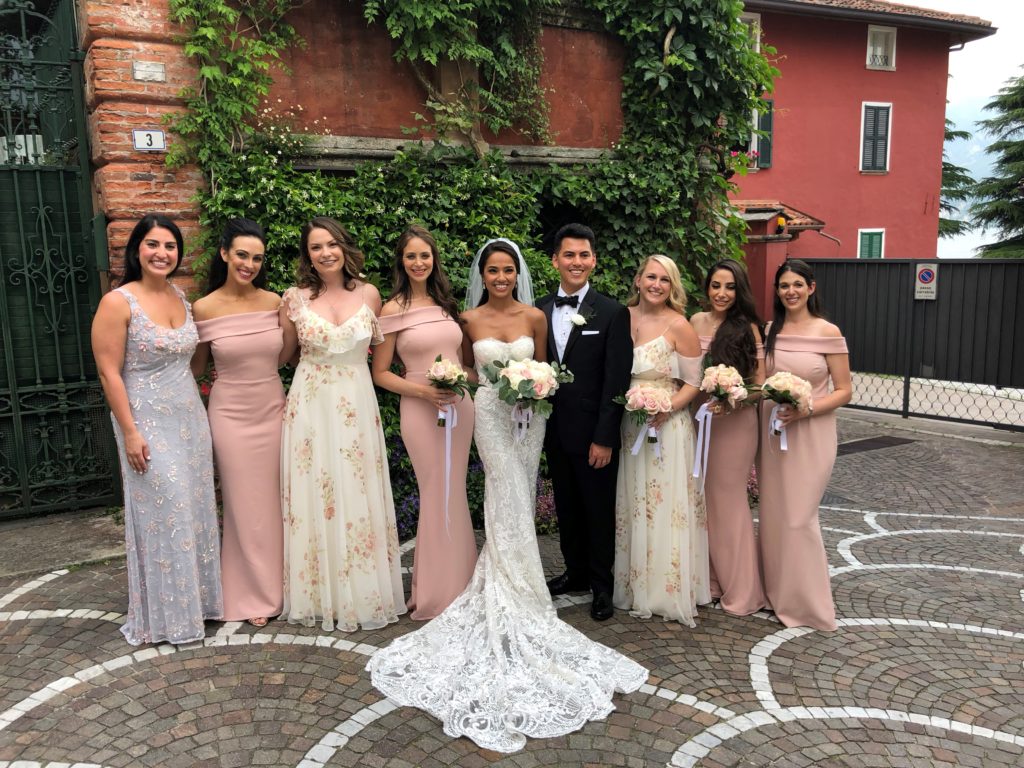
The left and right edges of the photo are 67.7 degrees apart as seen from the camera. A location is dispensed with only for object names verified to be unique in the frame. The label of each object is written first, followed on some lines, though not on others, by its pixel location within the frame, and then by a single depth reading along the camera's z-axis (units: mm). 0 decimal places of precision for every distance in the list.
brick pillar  5753
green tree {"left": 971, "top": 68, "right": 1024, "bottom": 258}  24797
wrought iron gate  6199
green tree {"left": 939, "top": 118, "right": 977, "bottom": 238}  28219
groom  4605
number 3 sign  5879
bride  3688
